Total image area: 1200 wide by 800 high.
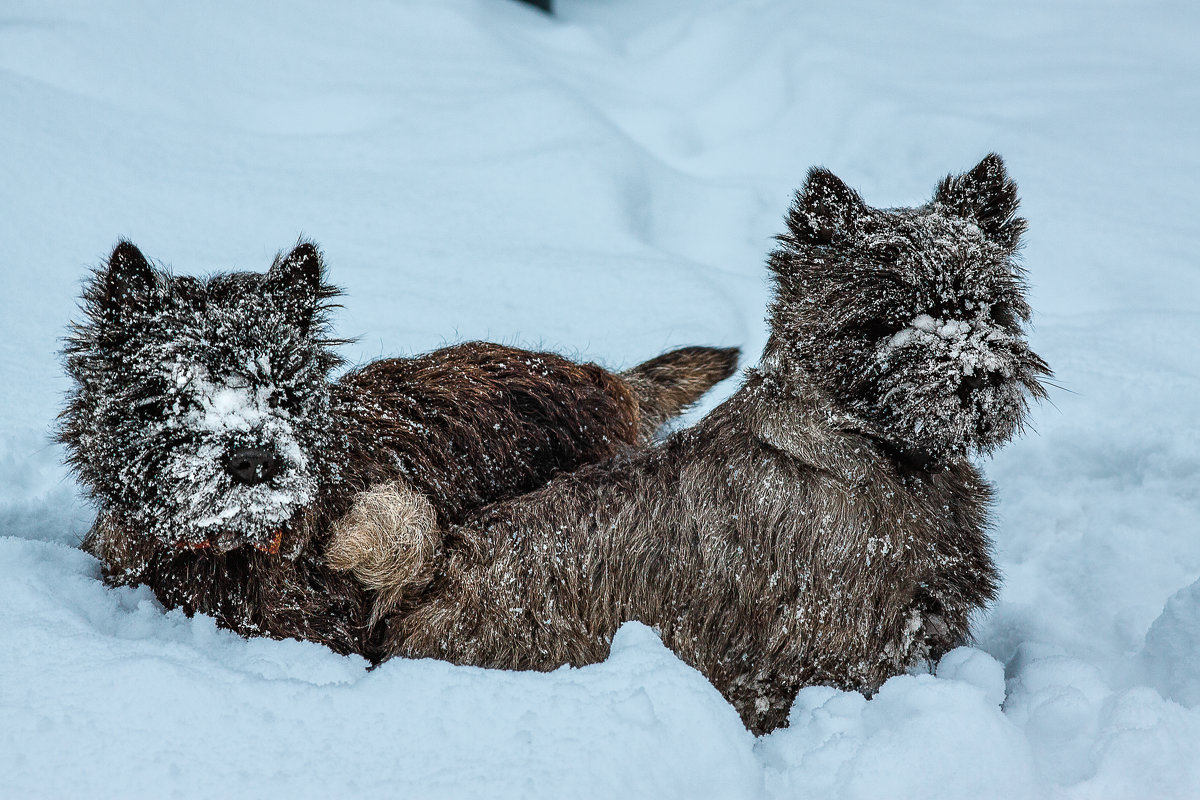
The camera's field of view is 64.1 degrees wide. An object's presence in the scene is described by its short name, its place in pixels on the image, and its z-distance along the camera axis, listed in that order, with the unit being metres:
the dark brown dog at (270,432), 2.46
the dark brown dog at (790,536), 2.65
